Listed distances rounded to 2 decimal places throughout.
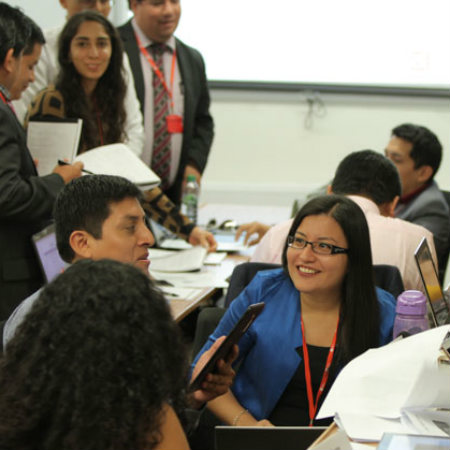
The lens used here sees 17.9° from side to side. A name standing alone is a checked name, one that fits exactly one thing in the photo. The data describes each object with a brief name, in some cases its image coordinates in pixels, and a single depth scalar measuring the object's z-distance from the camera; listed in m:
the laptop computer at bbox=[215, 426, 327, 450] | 2.78
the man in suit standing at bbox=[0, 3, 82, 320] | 4.94
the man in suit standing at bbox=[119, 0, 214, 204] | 7.86
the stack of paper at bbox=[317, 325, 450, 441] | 2.64
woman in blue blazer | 4.03
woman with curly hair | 2.20
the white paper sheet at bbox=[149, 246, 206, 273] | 6.47
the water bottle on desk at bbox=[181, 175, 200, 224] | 7.75
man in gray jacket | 7.27
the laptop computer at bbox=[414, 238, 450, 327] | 3.57
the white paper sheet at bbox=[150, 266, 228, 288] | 6.06
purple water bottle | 3.75
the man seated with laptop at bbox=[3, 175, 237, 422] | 4.07
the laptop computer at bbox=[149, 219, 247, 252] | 7.27
